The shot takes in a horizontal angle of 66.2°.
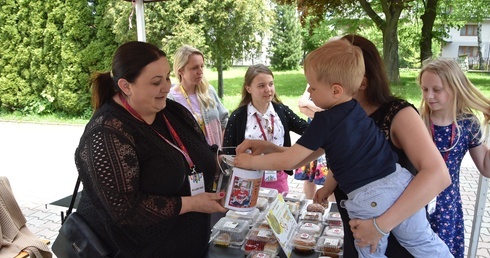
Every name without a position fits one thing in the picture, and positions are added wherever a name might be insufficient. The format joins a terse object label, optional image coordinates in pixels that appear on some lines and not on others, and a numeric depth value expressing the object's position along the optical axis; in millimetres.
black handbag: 1585
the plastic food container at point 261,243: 1807
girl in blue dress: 2053
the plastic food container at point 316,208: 2268
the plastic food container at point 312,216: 2174
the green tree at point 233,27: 11664
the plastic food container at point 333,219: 2111
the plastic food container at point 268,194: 2420
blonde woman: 3572
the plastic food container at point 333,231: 1962
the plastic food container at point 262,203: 2273
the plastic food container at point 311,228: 1992
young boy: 1264
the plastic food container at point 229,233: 1902
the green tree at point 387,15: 8780
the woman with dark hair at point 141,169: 1468
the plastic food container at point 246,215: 2132
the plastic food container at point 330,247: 1790
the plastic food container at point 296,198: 2411
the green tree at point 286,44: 29062
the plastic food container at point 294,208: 2203
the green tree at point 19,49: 10688
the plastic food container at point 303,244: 1820
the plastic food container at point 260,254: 1731
